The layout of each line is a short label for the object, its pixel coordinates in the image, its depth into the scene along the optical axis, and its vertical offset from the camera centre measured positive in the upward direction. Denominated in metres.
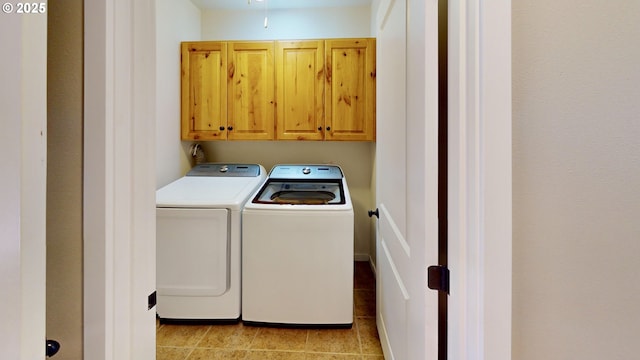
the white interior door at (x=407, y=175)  0.89 +0.00
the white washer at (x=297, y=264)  2.17 -0.58
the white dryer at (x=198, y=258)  2.19 -0.55
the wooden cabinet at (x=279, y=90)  2.96 +0.76
